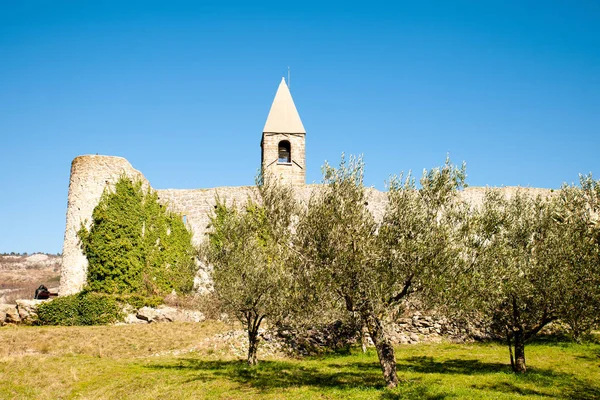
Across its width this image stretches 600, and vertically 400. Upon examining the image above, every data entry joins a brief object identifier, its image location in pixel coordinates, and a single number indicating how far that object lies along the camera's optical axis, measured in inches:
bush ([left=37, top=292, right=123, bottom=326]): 1250.0
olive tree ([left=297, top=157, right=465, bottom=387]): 571.8
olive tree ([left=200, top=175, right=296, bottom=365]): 670.5
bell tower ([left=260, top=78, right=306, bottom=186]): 1825.8
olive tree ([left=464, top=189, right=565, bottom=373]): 615.2
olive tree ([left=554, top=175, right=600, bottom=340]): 624.4
